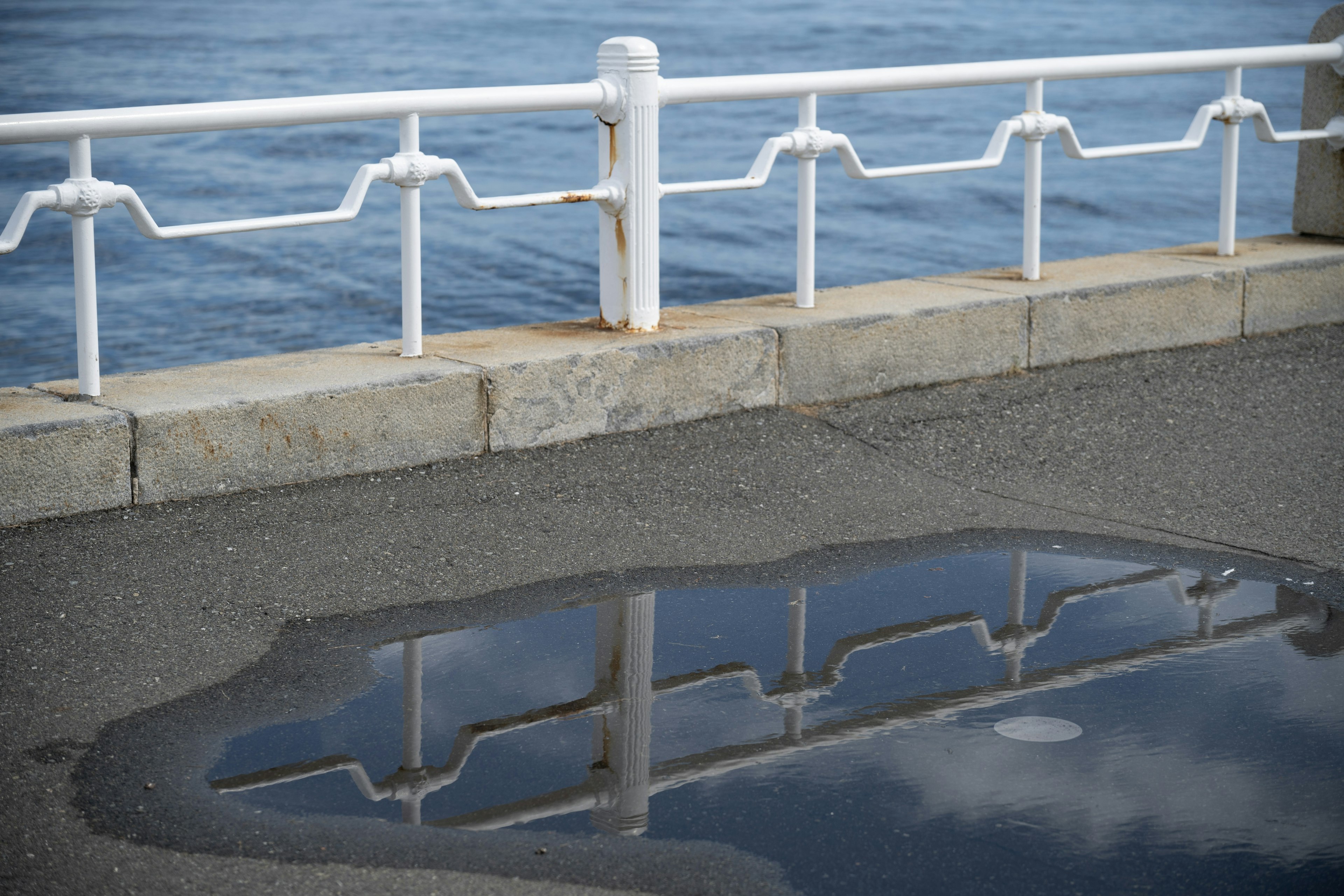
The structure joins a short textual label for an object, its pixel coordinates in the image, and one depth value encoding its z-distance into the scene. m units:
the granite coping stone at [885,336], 12.13
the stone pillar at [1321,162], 15.56
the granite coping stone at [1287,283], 14.55
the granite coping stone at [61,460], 9.02
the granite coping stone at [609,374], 10.86
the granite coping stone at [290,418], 9.61
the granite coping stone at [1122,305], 13.41
